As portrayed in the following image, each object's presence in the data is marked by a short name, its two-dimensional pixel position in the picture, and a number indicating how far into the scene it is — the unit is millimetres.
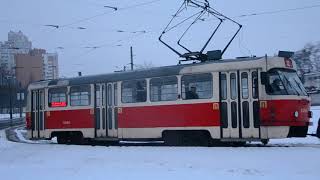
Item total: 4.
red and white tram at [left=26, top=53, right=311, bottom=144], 16656
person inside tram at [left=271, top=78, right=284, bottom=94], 16750
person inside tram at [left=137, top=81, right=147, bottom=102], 19672
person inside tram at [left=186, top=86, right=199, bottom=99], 18203
